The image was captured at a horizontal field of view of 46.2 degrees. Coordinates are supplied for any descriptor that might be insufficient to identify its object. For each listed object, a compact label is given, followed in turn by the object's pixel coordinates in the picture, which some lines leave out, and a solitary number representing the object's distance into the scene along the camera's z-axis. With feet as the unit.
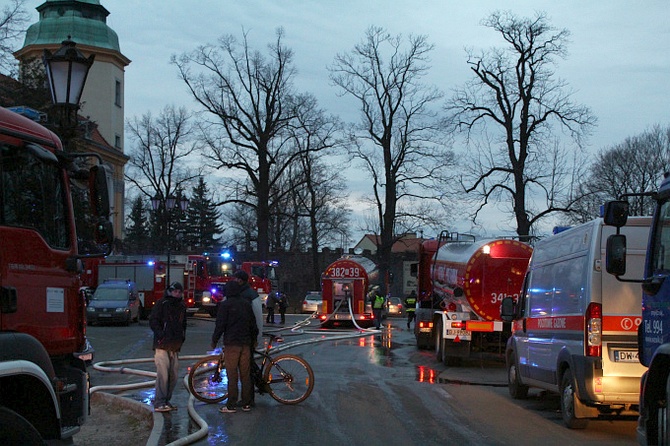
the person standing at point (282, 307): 123.54
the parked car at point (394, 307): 174.09
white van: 31.50
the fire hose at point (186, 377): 29.17
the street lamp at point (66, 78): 33.81
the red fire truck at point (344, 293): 112.06
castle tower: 199.59
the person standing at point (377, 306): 108.37
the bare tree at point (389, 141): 156.87
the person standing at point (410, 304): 112.42
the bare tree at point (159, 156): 190.60
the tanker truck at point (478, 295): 61.26
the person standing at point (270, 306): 118.57
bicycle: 39.29
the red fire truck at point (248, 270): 152.56
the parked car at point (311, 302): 167.22
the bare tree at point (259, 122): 154.81
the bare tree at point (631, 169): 159.53
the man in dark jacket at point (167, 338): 37.11
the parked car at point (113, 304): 105.29
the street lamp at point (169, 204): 109.40
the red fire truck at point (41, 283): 17.98
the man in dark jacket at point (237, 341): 37.63
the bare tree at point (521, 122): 118.93
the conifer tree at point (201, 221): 288.51
